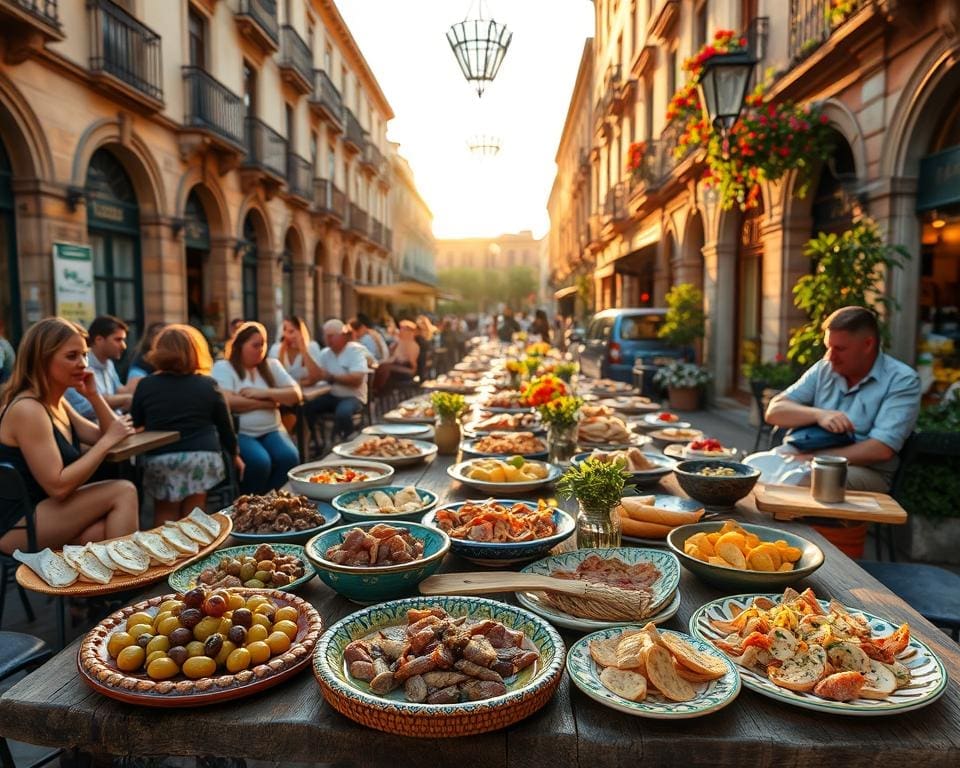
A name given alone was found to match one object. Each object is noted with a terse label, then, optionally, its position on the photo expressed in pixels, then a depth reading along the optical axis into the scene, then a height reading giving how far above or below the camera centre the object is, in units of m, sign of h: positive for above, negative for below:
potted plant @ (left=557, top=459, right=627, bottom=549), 2.24 -0.51
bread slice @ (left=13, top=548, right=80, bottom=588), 2.05 -0.67
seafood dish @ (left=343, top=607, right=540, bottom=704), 1.43 -0.69
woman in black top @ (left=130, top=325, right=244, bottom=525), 4.32 -0.50
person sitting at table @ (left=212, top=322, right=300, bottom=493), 5.47 -0.49
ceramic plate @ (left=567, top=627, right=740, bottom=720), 1.38 -0.72
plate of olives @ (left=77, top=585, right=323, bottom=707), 1.47 -0.69
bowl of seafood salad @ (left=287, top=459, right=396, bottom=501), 3.01 -0.63
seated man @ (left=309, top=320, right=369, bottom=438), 7.89 -0.43
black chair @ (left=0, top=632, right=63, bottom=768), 2.35 -1.10
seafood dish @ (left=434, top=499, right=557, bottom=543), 2.31 -0.63
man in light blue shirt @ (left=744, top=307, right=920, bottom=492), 3.69 -0.38
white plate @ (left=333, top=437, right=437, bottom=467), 3.77 -0.64
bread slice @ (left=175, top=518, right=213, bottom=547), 2.35 -0.65
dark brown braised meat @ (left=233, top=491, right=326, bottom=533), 2.52 -0.64
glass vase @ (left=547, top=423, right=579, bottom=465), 3.85 -0.56
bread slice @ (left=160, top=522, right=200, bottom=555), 2.26 -0.65
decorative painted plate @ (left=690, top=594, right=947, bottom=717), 1.41 -0.73
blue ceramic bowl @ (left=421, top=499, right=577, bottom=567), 2.21 -0.66
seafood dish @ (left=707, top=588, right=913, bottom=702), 1.48 -0.70
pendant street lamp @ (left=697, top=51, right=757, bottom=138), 6.85 +2.51
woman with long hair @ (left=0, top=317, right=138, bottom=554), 3.20 -0.52
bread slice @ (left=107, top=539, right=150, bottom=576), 2.12 -0.67
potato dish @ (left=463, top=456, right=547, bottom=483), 3.18 -0.60
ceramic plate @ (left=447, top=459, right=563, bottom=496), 3.10 -0.64
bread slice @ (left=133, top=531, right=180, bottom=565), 2.19 -0.66
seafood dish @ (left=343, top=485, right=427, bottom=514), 2.74 -0.64
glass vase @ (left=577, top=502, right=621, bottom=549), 2.31 -0.61
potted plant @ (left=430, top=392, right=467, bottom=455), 4.14 -0.49
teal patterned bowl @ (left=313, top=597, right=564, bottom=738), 1.33 -0.70
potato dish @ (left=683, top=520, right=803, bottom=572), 2.11 -0.65
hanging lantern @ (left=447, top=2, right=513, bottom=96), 6.29 +2.63
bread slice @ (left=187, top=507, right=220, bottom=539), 2.42 -0.64
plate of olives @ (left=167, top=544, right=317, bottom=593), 2.02 -0.68
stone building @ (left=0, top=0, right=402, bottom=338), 9.24 +3.30
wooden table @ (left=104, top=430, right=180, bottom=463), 3.74 -0.58
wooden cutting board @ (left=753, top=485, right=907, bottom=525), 2.67 -0.65
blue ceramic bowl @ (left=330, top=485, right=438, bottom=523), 2.64 -0.65
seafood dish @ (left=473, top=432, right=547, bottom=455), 3.95 -0.60
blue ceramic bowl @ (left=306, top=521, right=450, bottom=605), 1.89 -0.65
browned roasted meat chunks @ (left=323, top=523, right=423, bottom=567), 1.98 -0.60
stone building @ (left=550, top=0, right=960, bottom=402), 6.74 +2.15
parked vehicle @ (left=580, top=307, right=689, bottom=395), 12.73 -0.15
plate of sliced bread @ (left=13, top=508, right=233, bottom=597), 2.04 -0.67
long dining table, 1.36 -0.77
